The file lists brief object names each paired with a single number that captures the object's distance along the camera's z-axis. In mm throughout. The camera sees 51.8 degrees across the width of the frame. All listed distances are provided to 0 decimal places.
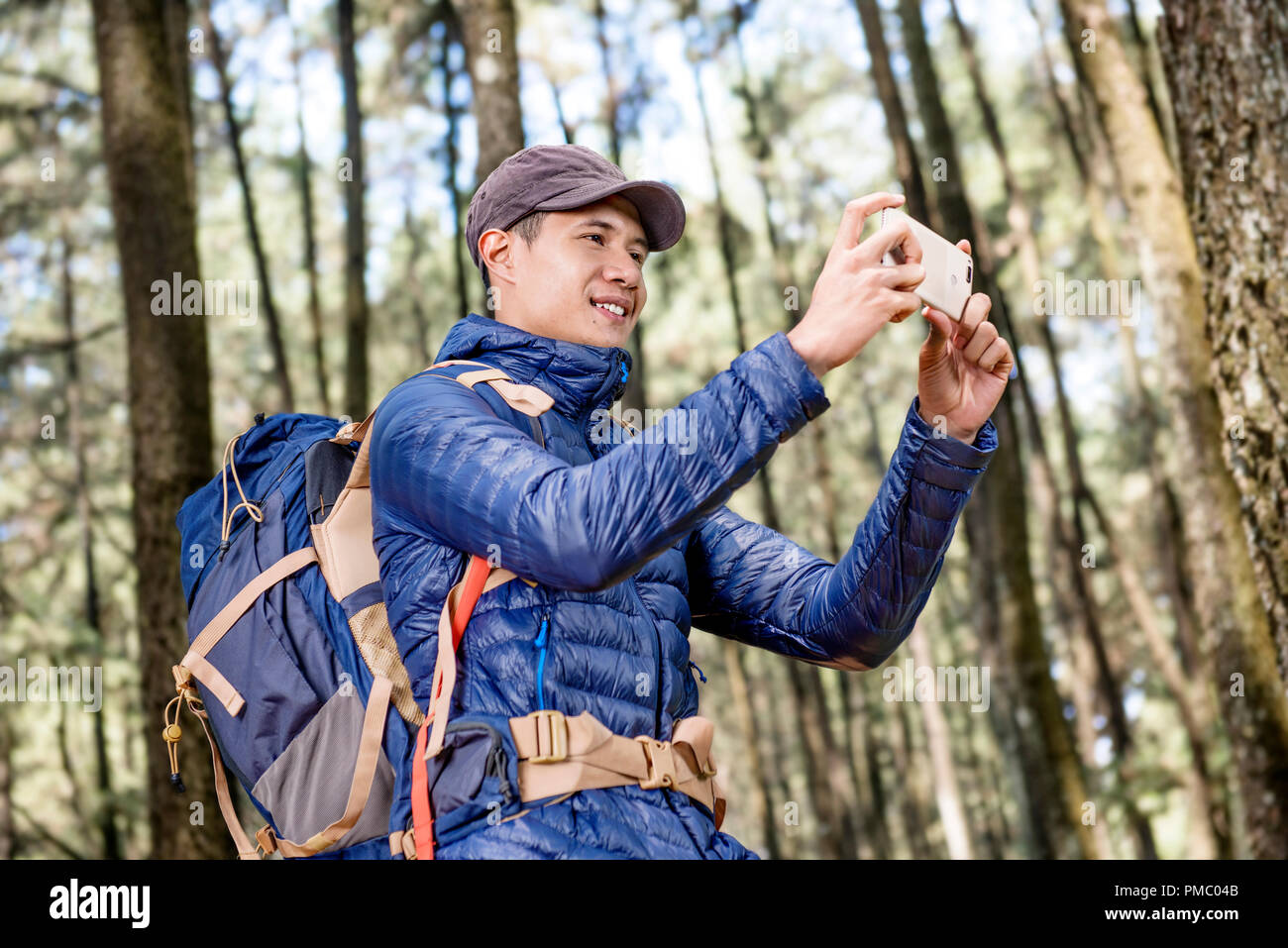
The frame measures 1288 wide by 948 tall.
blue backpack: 2537
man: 2160
